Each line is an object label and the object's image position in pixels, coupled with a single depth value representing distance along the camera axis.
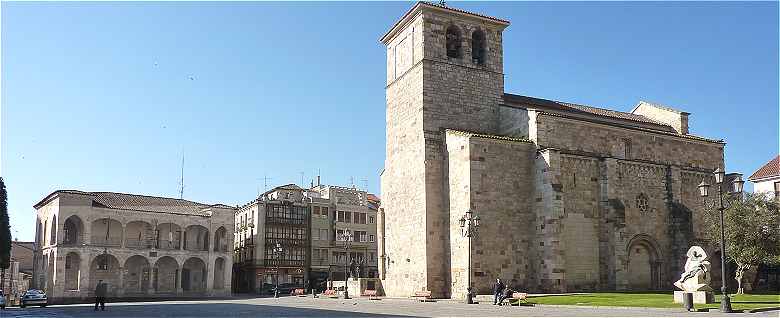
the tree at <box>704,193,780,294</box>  39.22
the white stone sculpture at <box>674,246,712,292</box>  28.17
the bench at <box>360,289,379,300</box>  46.34
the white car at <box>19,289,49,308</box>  44.12
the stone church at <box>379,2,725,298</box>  40.25
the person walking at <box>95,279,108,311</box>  32.06
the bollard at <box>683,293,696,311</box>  24.25
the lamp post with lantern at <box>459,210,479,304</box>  35.06
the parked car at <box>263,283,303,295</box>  67.88
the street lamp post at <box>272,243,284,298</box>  72.31
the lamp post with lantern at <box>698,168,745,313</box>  23.44
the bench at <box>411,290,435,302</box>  39.16
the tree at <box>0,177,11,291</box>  53.06
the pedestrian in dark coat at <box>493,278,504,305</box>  33.69
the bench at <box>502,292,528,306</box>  32.86
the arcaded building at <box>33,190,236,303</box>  59.50
